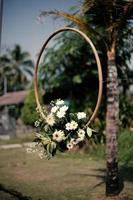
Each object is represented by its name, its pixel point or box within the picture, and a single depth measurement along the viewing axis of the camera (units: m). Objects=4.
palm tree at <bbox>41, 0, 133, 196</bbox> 6.47
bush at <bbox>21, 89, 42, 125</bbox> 21.52
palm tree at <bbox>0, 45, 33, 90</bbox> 40.90
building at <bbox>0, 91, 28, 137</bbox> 21.24
